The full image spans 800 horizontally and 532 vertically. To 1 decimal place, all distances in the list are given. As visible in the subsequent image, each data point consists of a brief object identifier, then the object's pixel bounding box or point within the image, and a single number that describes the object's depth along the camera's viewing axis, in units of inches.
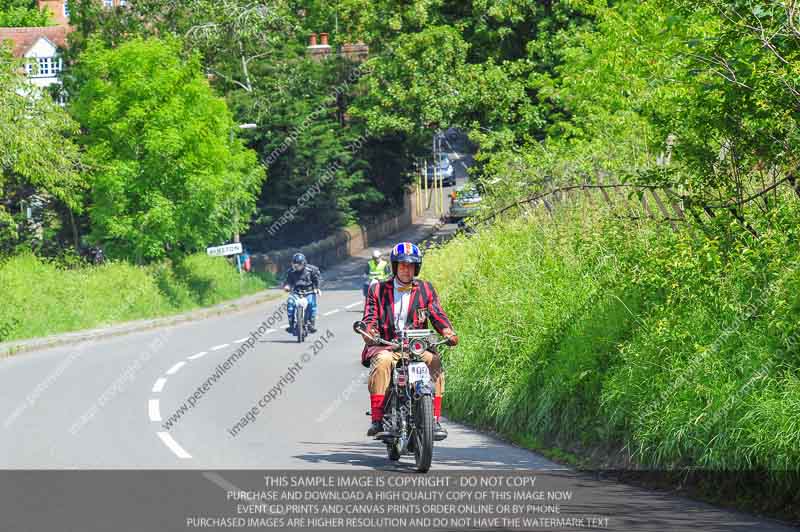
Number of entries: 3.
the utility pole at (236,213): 1722.1
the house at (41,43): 3629.9
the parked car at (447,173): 3440.9
